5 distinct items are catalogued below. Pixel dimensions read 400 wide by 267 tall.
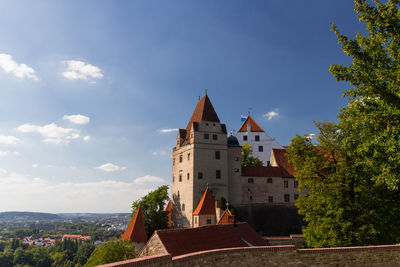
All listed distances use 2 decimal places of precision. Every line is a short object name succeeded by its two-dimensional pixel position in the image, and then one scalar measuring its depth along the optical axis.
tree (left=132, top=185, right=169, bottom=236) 43.66
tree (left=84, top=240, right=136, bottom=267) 25.69
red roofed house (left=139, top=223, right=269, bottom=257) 18.09
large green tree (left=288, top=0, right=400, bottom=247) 15.76
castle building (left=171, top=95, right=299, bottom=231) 44.41
